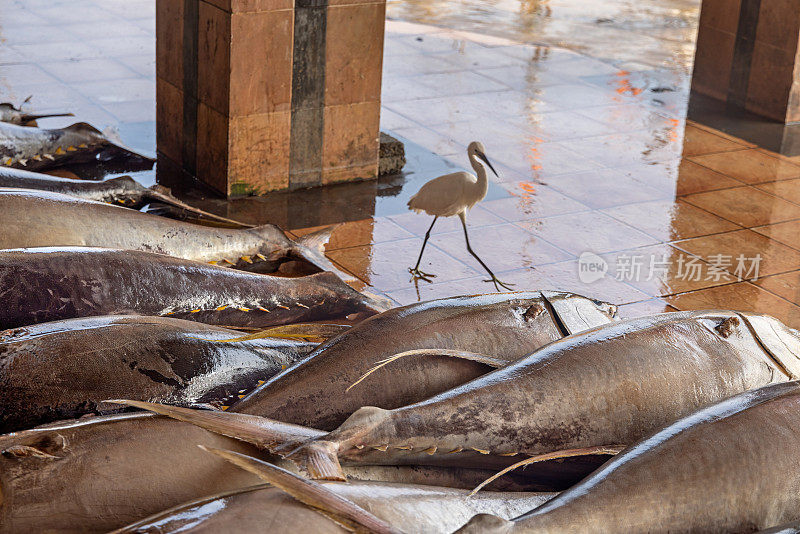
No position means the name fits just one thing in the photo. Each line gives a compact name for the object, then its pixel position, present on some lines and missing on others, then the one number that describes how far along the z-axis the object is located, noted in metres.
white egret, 4.70
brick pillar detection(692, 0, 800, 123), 8.38
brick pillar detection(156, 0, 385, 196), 5.74
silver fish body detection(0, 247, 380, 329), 2.47
